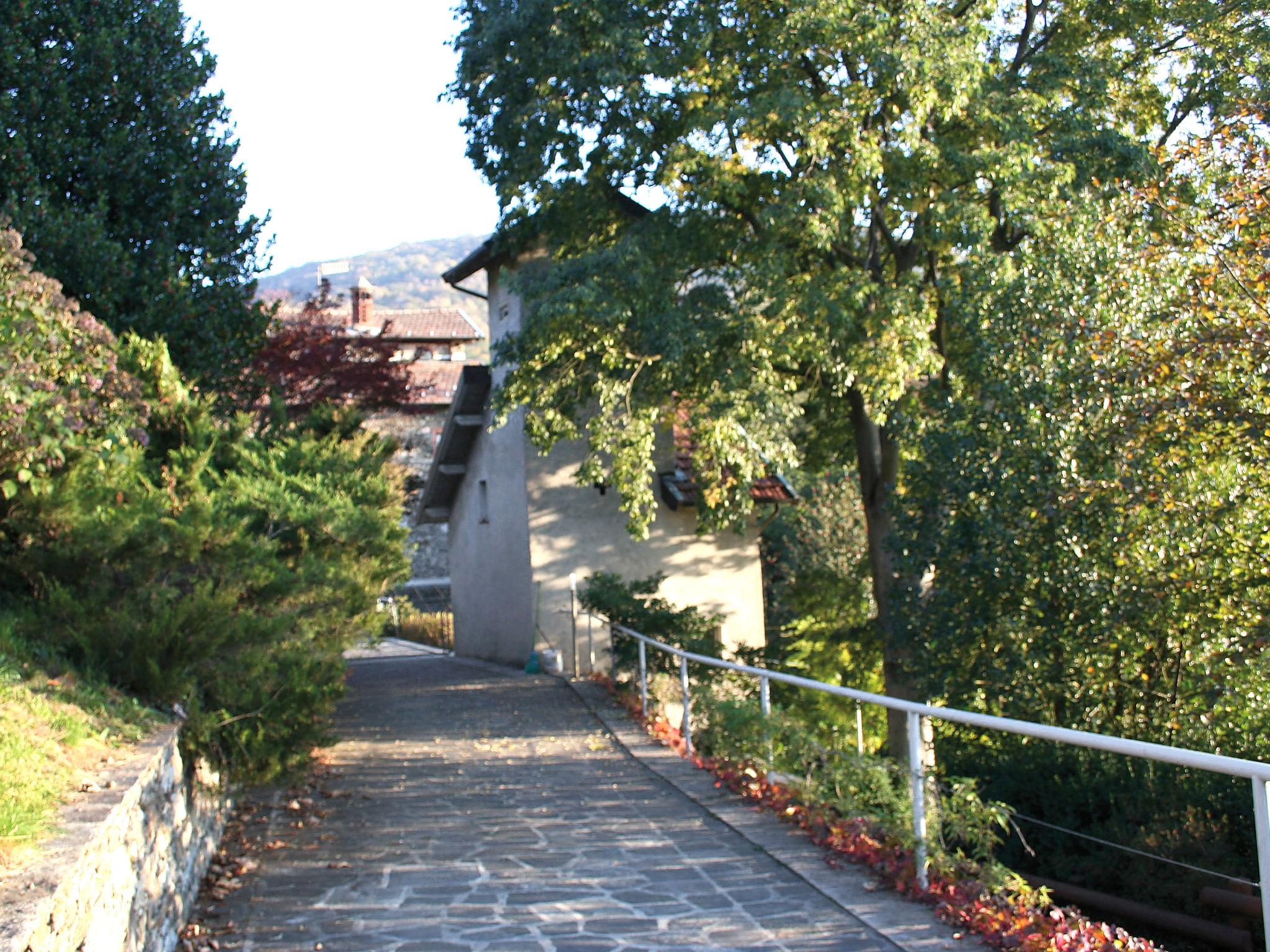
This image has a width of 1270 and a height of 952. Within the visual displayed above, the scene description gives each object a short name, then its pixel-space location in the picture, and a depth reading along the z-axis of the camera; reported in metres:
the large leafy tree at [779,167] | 12.76
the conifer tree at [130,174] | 11.09
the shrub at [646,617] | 14.10
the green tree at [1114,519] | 8.98
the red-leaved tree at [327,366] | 18.36
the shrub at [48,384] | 5.78
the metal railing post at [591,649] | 17.48
